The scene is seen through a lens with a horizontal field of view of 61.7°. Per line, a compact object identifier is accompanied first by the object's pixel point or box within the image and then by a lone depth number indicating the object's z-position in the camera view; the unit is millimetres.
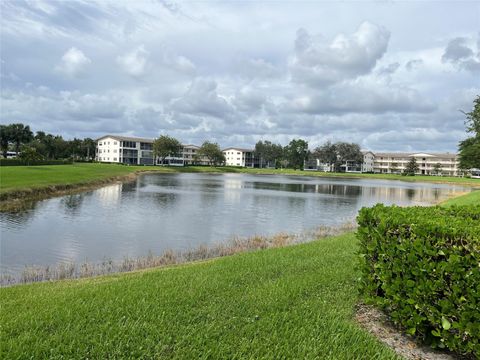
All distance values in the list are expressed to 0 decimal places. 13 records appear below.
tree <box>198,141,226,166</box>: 166750
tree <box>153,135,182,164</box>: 147500
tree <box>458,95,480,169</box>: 41031
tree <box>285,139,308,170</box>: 184875
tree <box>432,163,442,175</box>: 186750
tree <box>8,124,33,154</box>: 124375
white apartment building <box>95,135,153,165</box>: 158500
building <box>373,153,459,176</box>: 191775
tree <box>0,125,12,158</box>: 123062
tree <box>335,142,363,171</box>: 190500
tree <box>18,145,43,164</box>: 71625
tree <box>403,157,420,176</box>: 166775
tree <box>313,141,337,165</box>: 189750
